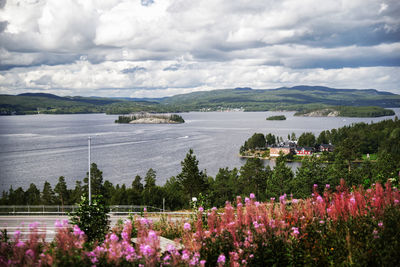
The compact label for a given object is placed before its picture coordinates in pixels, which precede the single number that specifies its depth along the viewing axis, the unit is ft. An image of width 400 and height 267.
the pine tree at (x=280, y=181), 116.37
